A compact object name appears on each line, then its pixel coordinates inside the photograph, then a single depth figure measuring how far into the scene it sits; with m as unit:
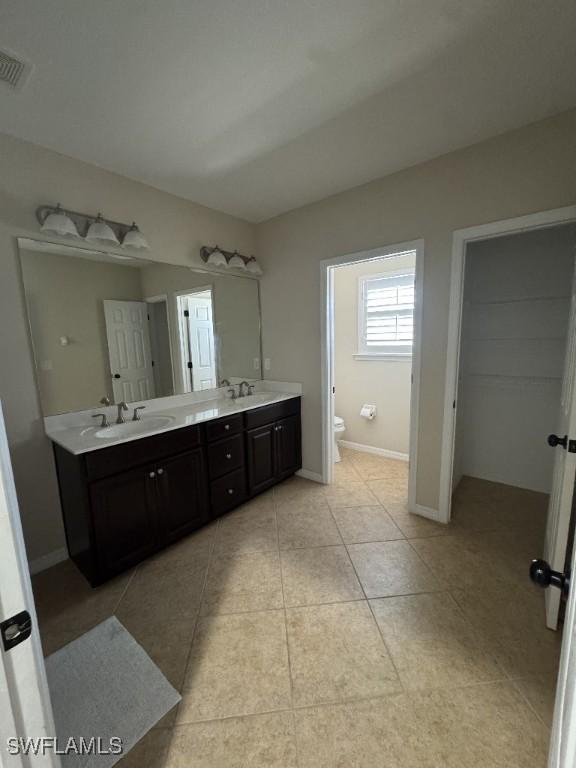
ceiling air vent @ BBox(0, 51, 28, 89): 1.28
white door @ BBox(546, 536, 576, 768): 0.51
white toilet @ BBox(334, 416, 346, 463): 3.41
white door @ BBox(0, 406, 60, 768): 0.51
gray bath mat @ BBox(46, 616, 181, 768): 1.14
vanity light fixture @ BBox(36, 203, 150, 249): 1.84
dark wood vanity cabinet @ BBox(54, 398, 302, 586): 1.75
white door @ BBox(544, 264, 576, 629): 1.31
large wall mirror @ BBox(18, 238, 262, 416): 1.96
